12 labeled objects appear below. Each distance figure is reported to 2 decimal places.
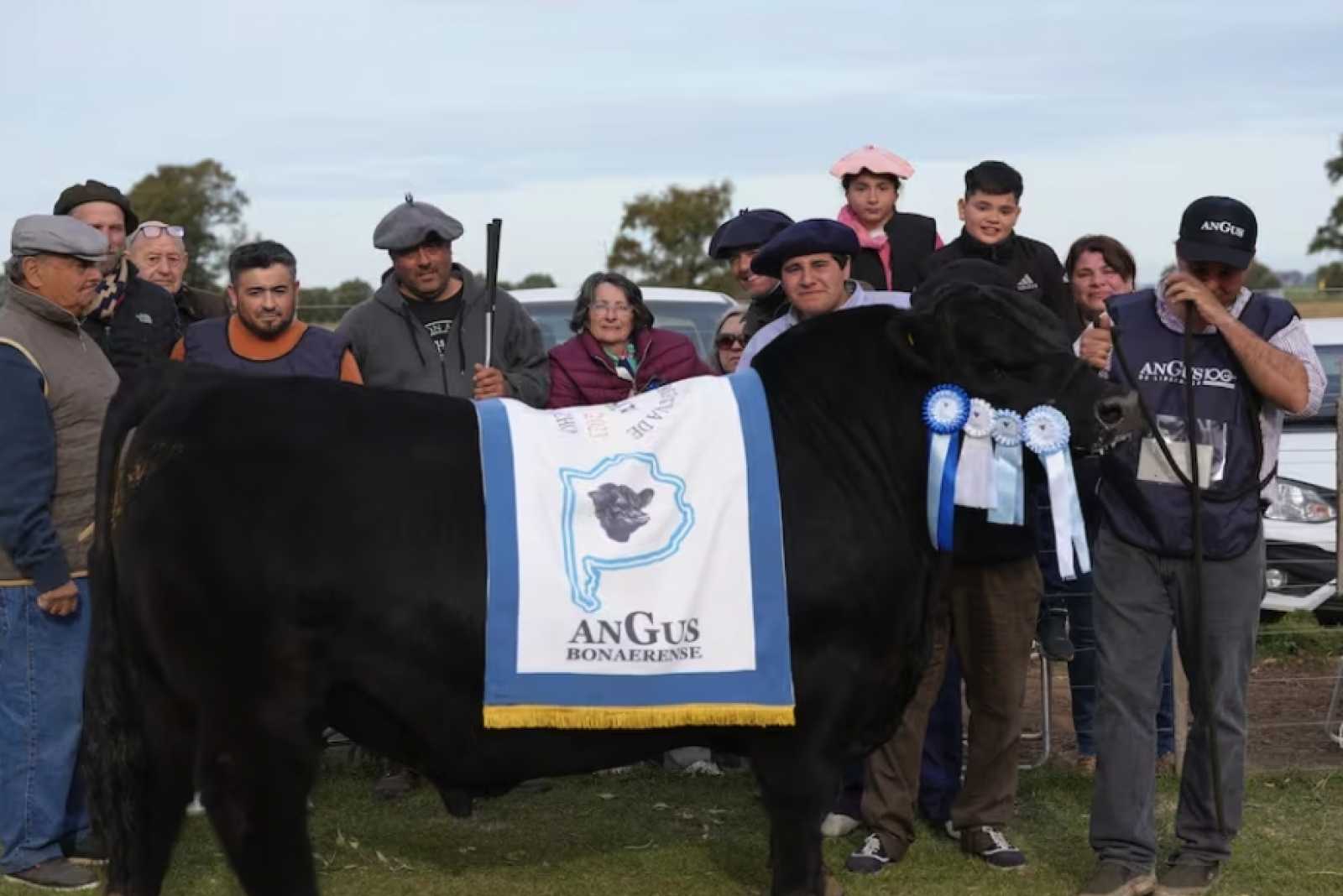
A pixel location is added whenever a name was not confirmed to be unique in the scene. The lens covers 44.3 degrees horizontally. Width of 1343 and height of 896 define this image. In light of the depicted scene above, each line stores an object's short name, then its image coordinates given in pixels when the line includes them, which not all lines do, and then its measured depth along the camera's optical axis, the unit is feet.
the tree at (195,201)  131.23
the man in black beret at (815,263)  18.52
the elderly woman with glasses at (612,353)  22.17
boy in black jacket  22.21
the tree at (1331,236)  169.99
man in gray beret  21.42
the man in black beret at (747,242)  23.02
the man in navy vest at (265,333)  19.98
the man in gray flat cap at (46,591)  18.43
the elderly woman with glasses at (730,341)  23.45
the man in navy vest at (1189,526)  16.84
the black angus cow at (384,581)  13.71
